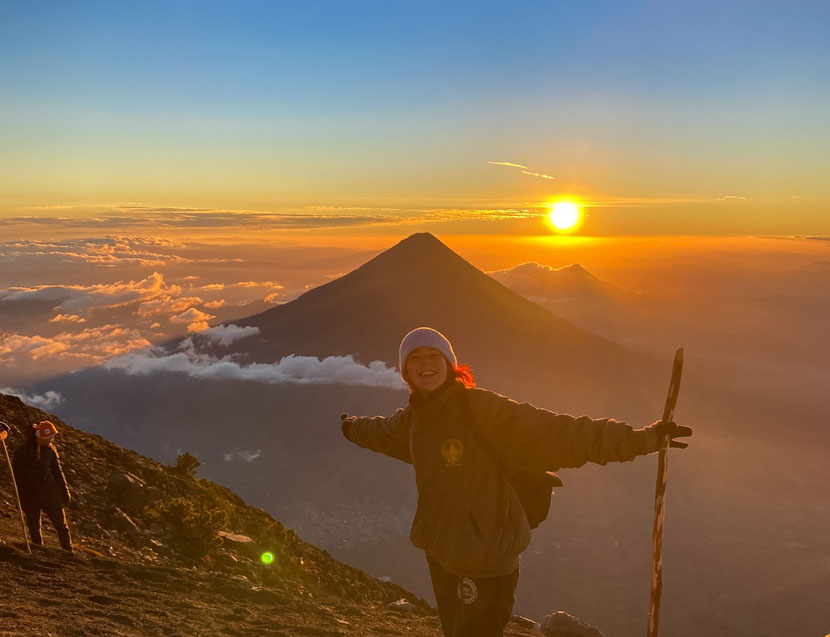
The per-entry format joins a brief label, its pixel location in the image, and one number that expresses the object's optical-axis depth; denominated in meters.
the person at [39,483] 10.20
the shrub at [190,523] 12.56
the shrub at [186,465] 17.30
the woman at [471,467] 4.95
